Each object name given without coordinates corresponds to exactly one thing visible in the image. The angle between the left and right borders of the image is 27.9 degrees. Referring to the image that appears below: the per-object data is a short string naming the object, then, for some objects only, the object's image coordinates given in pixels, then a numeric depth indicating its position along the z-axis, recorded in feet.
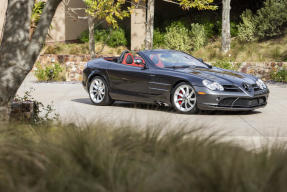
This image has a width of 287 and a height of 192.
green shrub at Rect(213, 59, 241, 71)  68.04
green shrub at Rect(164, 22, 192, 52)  94.89
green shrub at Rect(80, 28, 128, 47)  104.17
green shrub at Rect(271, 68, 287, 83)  65.81
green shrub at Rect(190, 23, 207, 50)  93.97
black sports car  37.35
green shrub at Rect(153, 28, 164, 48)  99.66
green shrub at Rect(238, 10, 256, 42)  93.71
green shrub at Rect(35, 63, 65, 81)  68.59
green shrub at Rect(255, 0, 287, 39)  92.79
